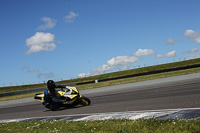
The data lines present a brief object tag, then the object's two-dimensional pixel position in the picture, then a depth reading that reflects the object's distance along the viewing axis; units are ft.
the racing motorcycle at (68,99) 39.27
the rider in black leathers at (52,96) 38.50
